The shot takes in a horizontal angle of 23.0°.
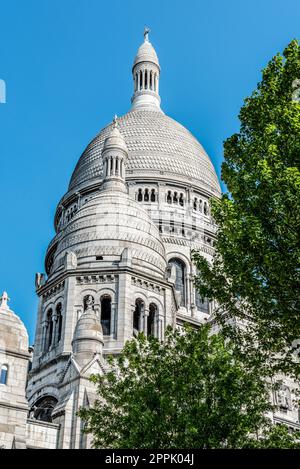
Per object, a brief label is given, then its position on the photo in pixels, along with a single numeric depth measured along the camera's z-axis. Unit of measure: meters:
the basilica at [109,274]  31.02
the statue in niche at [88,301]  41.38
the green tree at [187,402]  21.52
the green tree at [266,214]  18.62
